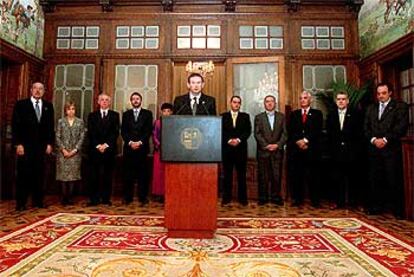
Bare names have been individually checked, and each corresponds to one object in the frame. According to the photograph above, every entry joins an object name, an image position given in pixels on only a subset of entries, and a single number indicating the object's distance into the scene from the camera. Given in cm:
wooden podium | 262
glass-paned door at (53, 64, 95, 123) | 548
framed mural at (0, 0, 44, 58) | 454
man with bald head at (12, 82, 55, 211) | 395
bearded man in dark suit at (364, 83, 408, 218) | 367
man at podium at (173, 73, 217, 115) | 305
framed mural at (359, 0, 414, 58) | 429
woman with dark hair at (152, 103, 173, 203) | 457
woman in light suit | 431
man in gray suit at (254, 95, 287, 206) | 445
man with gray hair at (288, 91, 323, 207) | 435
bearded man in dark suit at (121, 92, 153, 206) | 443
